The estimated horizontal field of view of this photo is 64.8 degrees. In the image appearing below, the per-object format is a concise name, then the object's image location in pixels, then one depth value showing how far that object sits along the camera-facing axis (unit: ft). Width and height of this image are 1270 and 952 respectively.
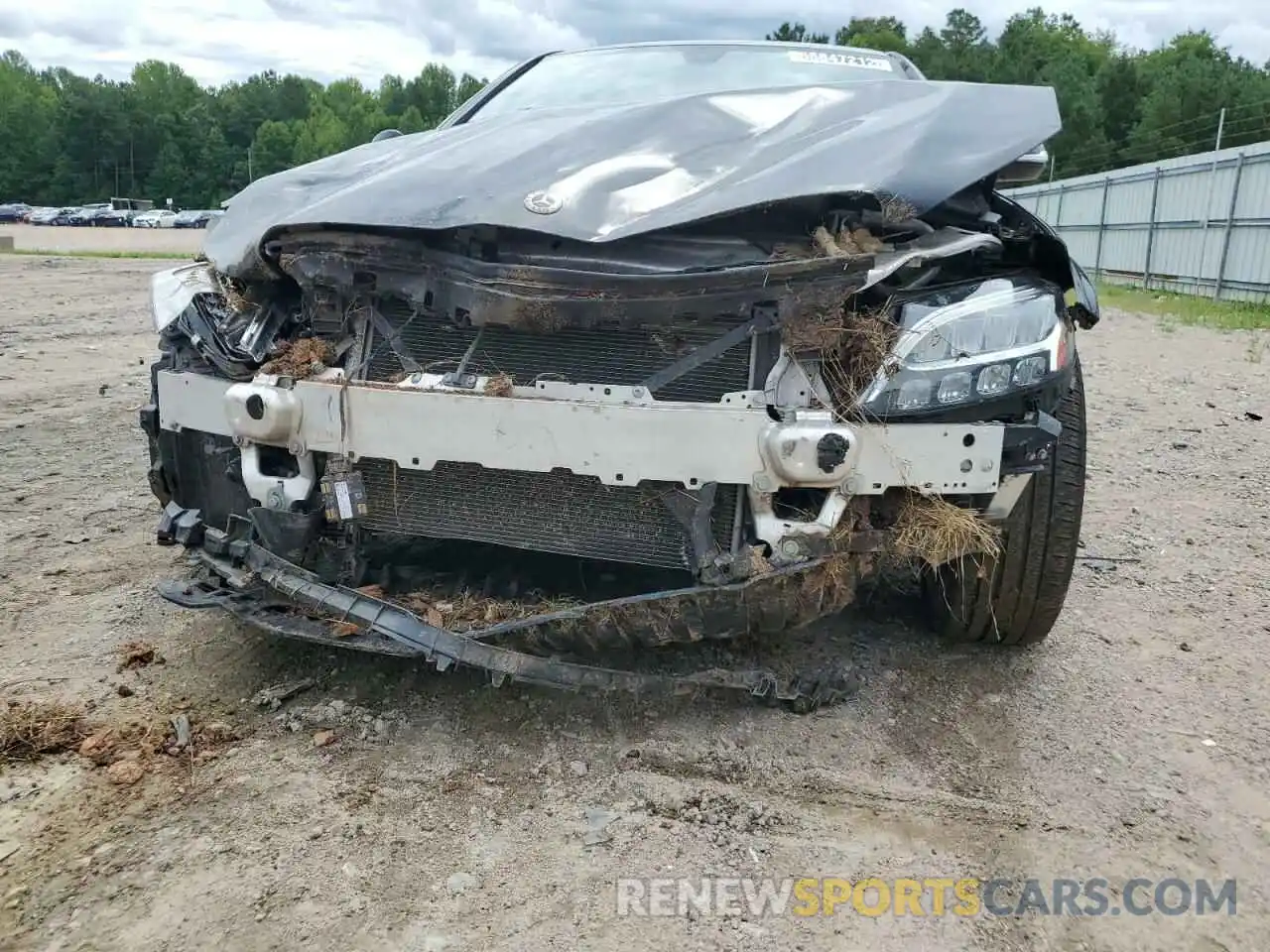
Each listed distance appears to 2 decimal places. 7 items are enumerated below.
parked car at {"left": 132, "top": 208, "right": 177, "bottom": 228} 177.68
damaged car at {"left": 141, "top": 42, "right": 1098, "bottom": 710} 7.22
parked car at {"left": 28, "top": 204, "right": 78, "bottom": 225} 179.42
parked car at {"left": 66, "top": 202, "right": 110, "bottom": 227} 178.09
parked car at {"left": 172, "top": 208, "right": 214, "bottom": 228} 173.68
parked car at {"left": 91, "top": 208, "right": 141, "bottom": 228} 180.55
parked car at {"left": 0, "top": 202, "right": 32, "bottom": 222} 189.67
